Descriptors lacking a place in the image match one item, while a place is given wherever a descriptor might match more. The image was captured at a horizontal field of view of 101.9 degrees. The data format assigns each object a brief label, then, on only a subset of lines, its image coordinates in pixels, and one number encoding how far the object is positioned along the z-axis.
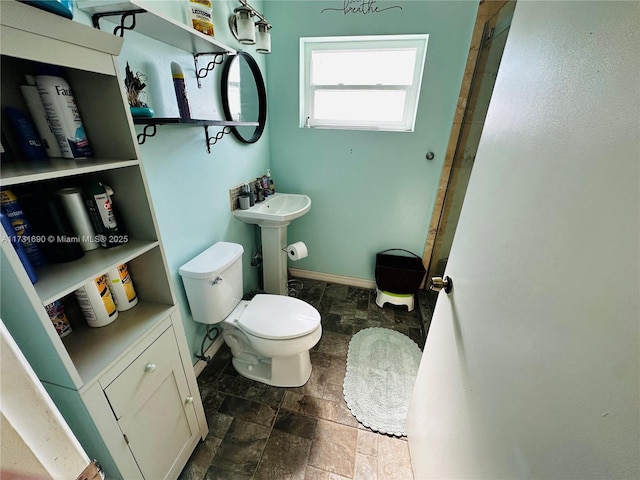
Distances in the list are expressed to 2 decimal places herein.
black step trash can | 2.05
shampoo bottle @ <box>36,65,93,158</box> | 0.64
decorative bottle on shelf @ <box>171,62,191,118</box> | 1.09
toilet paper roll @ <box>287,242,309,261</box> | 1.98
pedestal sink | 1.74
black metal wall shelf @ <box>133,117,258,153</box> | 0.94
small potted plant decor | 0.93
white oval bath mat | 1.38
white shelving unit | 0.54
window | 1.84
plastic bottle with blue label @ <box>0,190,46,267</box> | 0.59
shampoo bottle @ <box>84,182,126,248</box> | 0.77
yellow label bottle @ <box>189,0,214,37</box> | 1.10
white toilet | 1.32
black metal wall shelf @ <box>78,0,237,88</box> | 0.79
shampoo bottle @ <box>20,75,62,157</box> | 0.64
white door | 0.35
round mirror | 1.53
